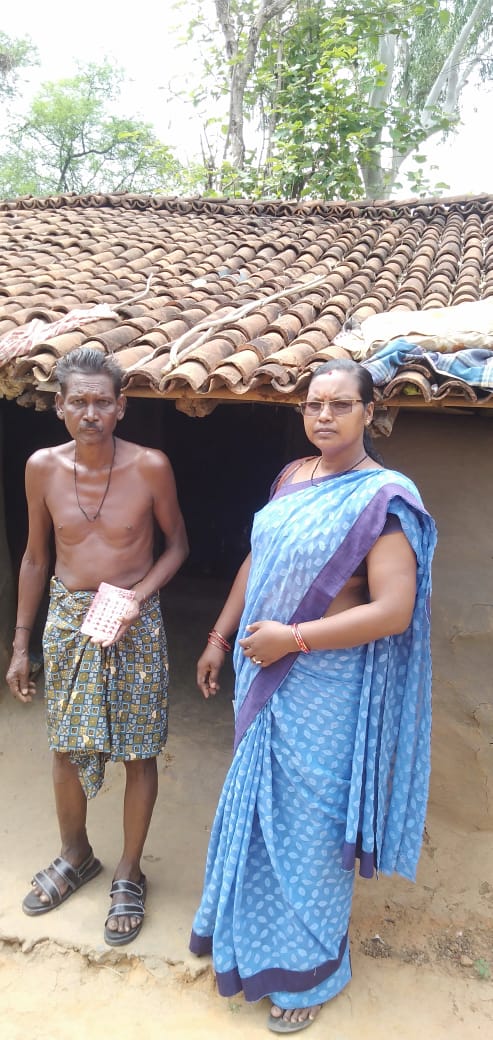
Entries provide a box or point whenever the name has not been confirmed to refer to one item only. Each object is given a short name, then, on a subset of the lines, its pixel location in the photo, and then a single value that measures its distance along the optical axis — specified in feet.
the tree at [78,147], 69.56
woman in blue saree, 6.57
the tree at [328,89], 39.37
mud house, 8.39
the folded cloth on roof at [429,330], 8.23
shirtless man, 8.21
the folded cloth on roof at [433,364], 7.64
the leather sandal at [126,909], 8.42
